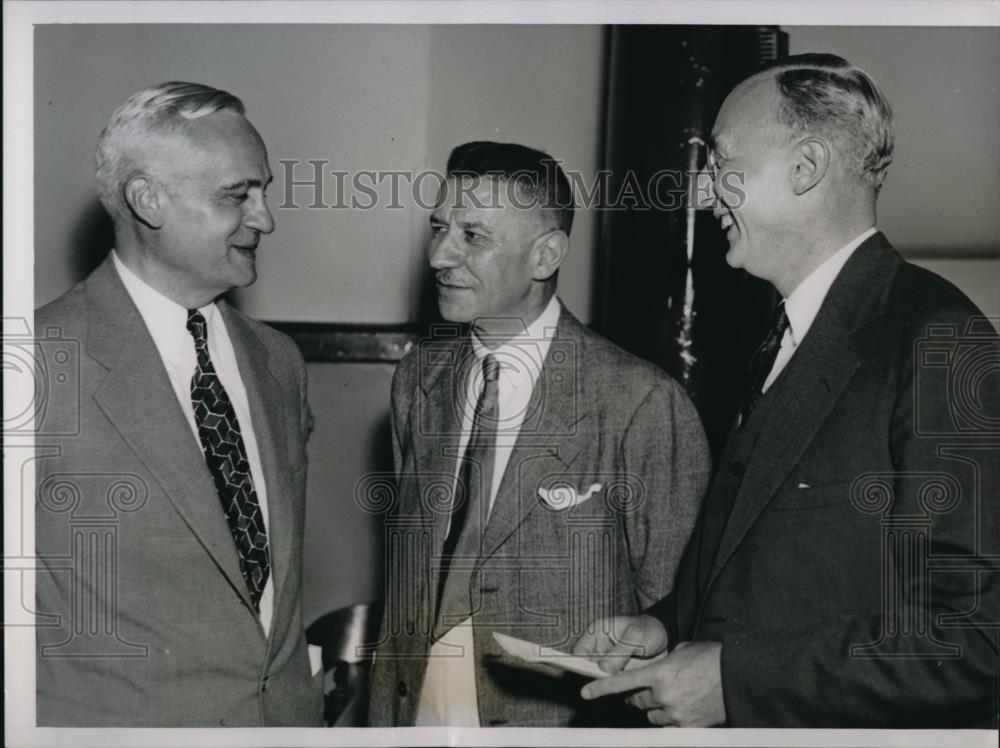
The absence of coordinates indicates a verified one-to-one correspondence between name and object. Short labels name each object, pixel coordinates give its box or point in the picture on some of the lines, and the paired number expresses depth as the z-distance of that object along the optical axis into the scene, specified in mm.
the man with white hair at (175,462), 1803
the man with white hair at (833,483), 1738
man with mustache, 1818
